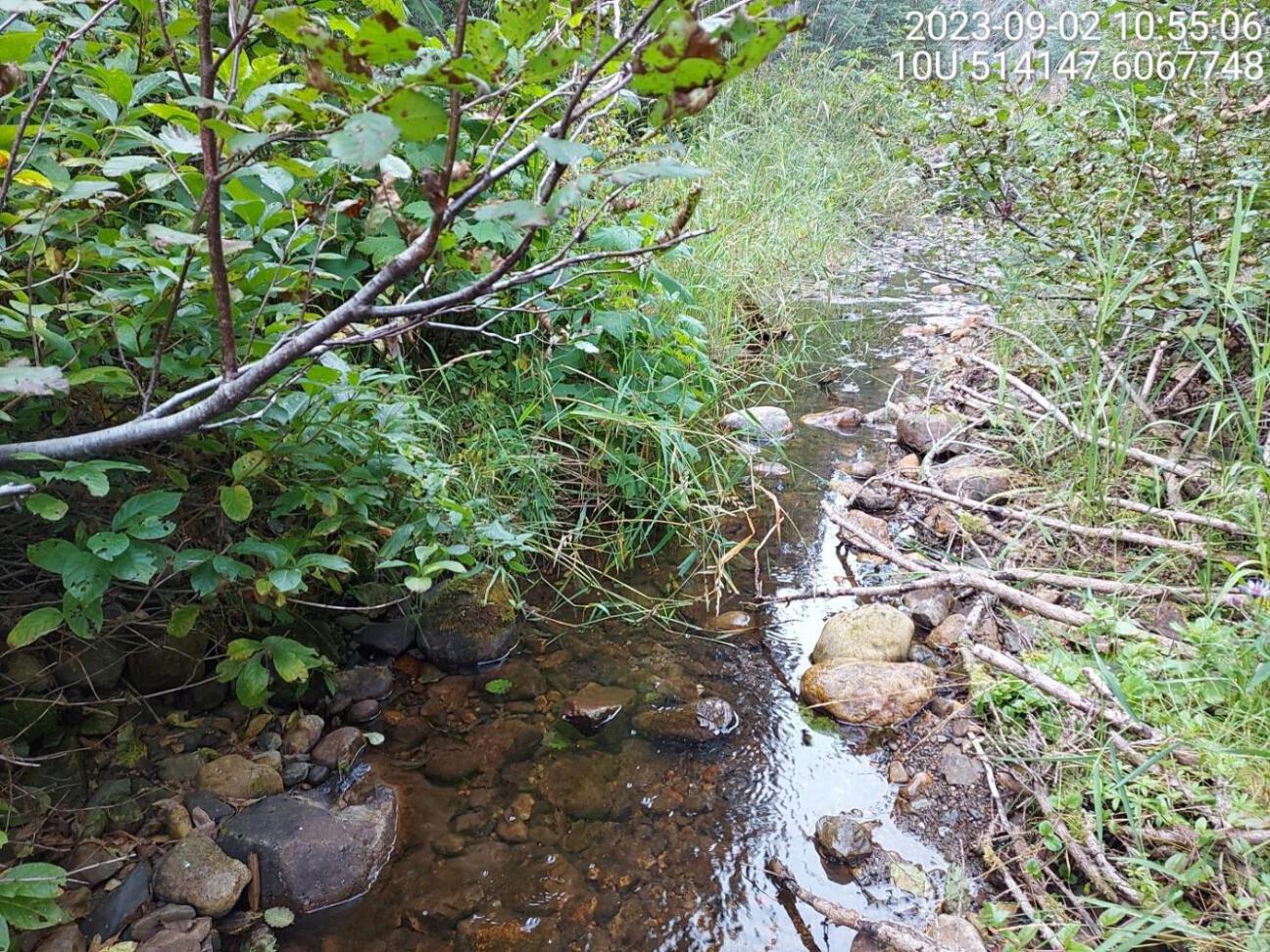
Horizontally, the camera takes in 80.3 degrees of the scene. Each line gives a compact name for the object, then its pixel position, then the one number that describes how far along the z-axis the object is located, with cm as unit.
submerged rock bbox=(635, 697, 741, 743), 186
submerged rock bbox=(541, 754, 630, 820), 167
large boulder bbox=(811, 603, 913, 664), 203
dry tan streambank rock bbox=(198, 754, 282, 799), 153
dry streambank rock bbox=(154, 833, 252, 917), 133
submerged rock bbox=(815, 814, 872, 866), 153
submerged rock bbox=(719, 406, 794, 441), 295
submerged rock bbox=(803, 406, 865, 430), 357
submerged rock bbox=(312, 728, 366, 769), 169
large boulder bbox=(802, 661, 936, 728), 188
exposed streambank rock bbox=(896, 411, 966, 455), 318
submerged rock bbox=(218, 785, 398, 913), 142
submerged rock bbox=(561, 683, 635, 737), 189
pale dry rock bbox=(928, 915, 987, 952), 129
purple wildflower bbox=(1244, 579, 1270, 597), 145
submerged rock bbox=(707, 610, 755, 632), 225
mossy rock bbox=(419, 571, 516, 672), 202
